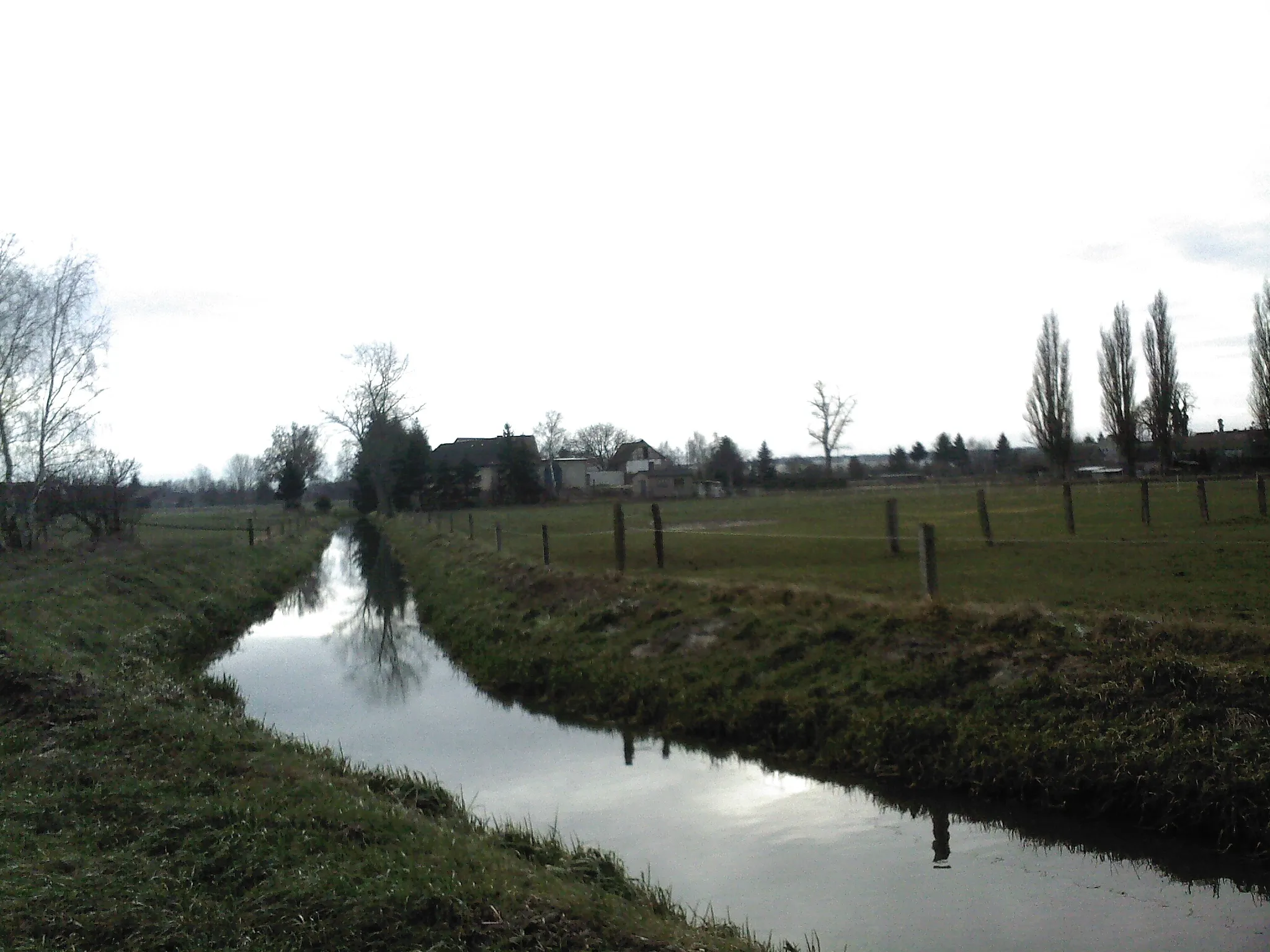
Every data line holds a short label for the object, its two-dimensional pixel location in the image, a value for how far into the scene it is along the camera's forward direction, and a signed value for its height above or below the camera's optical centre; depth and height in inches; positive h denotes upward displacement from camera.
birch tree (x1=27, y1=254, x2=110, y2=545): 1177.4 +187.3
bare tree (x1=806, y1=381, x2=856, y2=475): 4296.3 +226.5
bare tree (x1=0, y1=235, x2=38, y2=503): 1117.7 +222.8
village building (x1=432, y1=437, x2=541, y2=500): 3720.5 +200.9
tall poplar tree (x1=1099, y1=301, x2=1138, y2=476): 2598.4 +192.6
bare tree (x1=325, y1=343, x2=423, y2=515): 2970.0 +265.2
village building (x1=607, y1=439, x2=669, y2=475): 4696.4 +157.8
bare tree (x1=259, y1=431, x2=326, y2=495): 4215.1 +271.9
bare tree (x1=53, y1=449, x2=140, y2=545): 1241.4 +41.6
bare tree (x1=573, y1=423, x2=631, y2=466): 5251.0 +280.1
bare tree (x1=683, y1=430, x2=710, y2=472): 5373.0 +212.6
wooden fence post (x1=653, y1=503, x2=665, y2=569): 736.3 -39.9
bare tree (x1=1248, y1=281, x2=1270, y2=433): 2020.2 +157.1
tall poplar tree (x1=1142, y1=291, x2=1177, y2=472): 2513.5 +218.5
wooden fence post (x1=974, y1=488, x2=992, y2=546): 794.8 -43.0
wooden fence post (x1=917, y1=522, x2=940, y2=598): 458.3 -43.7
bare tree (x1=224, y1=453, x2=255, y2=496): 6491.1 +317.1
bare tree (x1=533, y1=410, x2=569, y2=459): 4822.8 +294.0
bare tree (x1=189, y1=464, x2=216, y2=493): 5654.5 +228.5
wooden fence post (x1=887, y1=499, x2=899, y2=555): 743.1 -36.7
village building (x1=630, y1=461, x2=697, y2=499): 3405.5 +12.1
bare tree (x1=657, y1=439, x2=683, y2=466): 5290.4 +192.6
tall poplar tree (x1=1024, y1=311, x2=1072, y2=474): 2871.6 +177.8
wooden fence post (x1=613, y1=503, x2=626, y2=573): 715.4 -36.5
